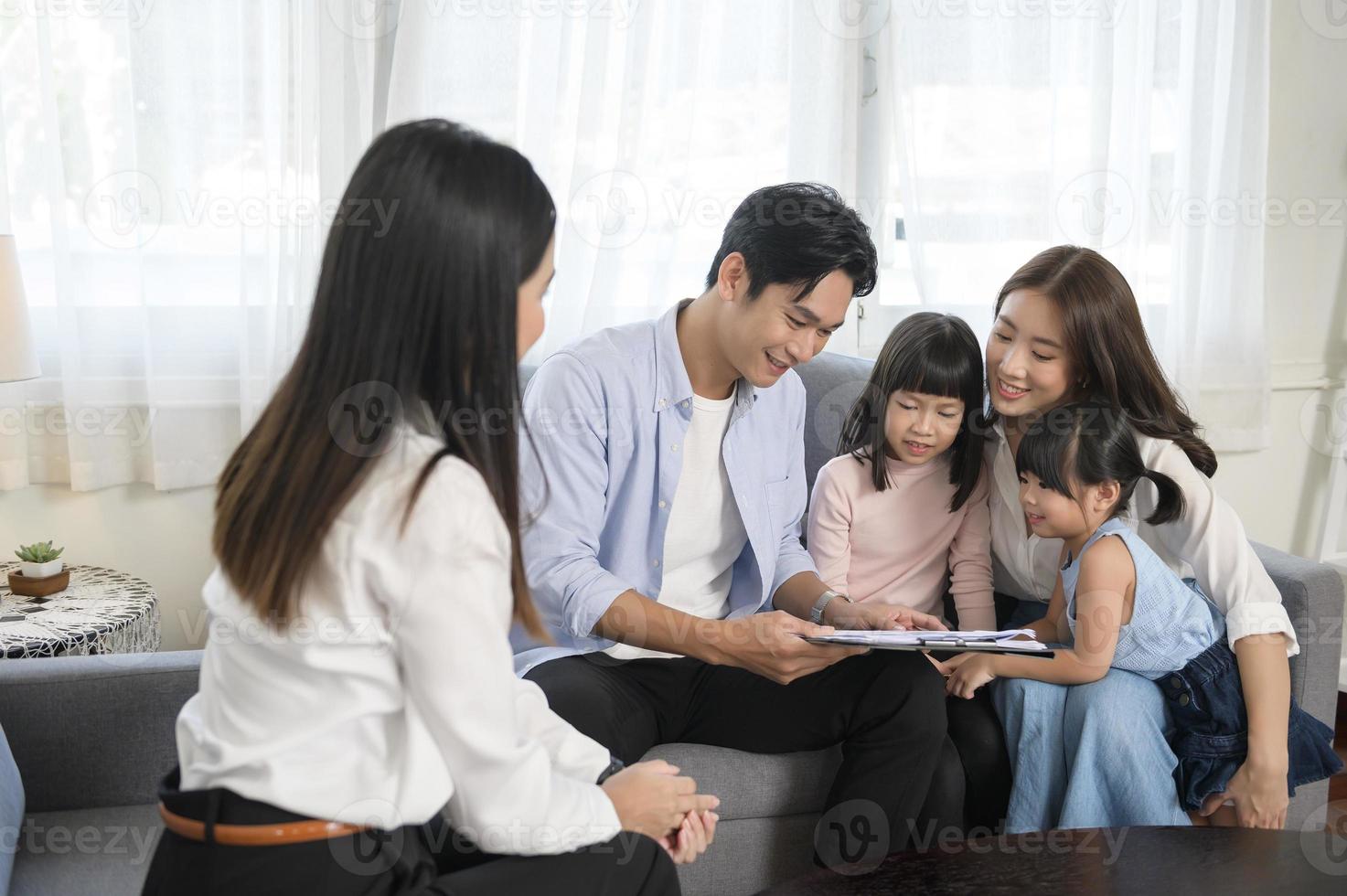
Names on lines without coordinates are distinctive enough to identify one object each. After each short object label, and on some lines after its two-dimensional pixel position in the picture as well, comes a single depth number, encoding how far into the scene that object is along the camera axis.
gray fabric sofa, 1.64
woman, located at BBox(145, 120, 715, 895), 1.05
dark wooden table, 1.31
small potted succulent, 2.17
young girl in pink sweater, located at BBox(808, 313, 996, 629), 2.10
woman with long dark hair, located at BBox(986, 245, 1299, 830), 1.78
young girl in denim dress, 1.81
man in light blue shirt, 1.75
